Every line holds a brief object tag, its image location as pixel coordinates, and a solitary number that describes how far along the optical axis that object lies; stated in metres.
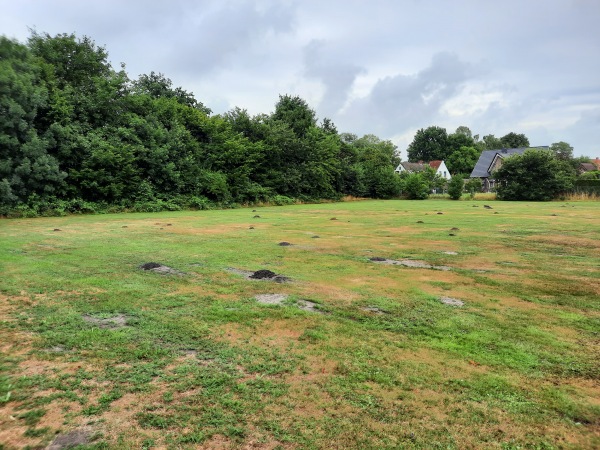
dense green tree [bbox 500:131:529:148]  83.04
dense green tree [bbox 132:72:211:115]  37.78
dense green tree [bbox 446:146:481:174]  81.56
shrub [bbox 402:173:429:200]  42.09
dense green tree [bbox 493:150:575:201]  35.62
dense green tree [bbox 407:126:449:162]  95.38
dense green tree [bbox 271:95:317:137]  40.16
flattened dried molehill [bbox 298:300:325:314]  4.52
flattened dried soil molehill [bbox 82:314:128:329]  3.98
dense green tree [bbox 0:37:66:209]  18.64
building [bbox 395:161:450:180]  80.12
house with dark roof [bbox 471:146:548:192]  58.78
